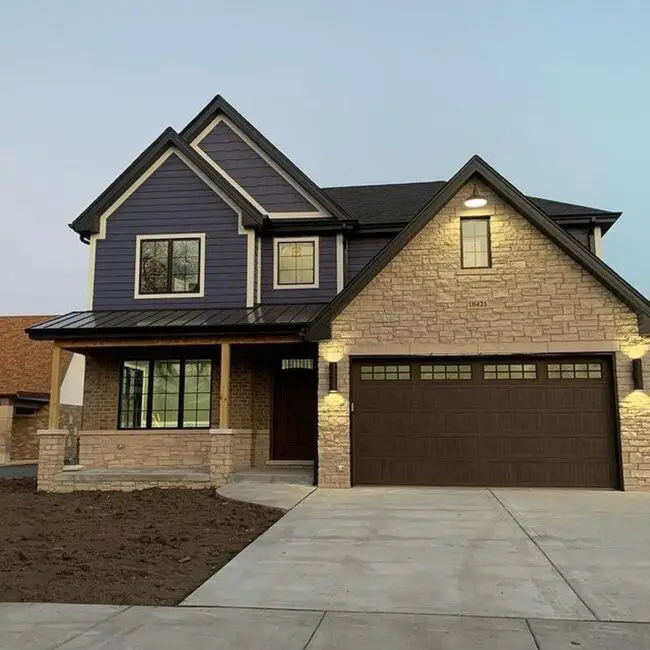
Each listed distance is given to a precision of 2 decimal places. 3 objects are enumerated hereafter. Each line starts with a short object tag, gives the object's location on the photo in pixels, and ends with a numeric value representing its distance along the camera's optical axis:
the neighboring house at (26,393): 24.88
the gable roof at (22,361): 25.91
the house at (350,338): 12.29
